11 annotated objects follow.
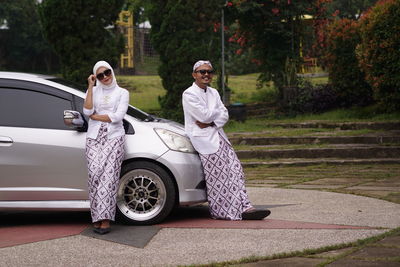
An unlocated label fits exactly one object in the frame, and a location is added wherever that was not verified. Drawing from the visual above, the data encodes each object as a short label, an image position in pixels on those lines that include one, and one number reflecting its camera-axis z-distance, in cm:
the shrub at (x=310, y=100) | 1992
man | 841
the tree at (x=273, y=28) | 2078
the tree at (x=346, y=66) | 1906
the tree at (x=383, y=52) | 1558
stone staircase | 1361
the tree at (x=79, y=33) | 1817
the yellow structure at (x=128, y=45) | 2253
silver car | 815
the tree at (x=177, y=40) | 1862
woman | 785
